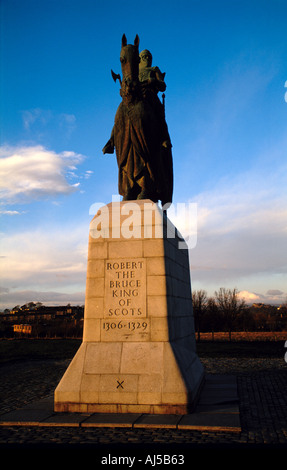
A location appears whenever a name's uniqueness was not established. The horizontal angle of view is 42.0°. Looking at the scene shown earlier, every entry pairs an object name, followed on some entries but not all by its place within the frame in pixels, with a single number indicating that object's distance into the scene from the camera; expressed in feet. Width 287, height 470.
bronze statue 29.91
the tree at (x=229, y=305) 150.84
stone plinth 22.94
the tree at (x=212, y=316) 153.58
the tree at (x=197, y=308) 123.13
